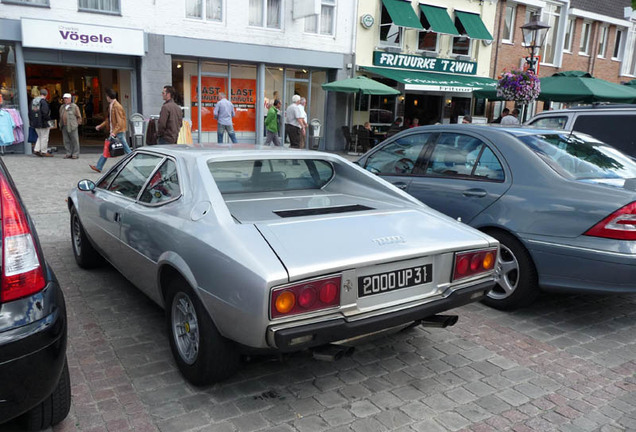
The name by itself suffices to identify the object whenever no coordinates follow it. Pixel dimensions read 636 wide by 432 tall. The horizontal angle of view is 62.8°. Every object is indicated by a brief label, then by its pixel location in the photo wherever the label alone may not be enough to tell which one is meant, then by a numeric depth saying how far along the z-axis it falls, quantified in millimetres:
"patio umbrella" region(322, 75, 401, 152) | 17656
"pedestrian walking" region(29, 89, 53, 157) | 14305
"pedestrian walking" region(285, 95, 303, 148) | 15750
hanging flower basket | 12617
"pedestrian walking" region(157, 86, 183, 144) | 9984
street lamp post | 12602
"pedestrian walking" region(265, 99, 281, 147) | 15945
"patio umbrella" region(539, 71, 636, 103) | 13750
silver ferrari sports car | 2686
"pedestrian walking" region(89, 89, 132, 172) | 11586
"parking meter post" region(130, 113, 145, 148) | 14094
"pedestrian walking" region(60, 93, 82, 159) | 13742
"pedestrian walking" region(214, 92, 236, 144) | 15945
